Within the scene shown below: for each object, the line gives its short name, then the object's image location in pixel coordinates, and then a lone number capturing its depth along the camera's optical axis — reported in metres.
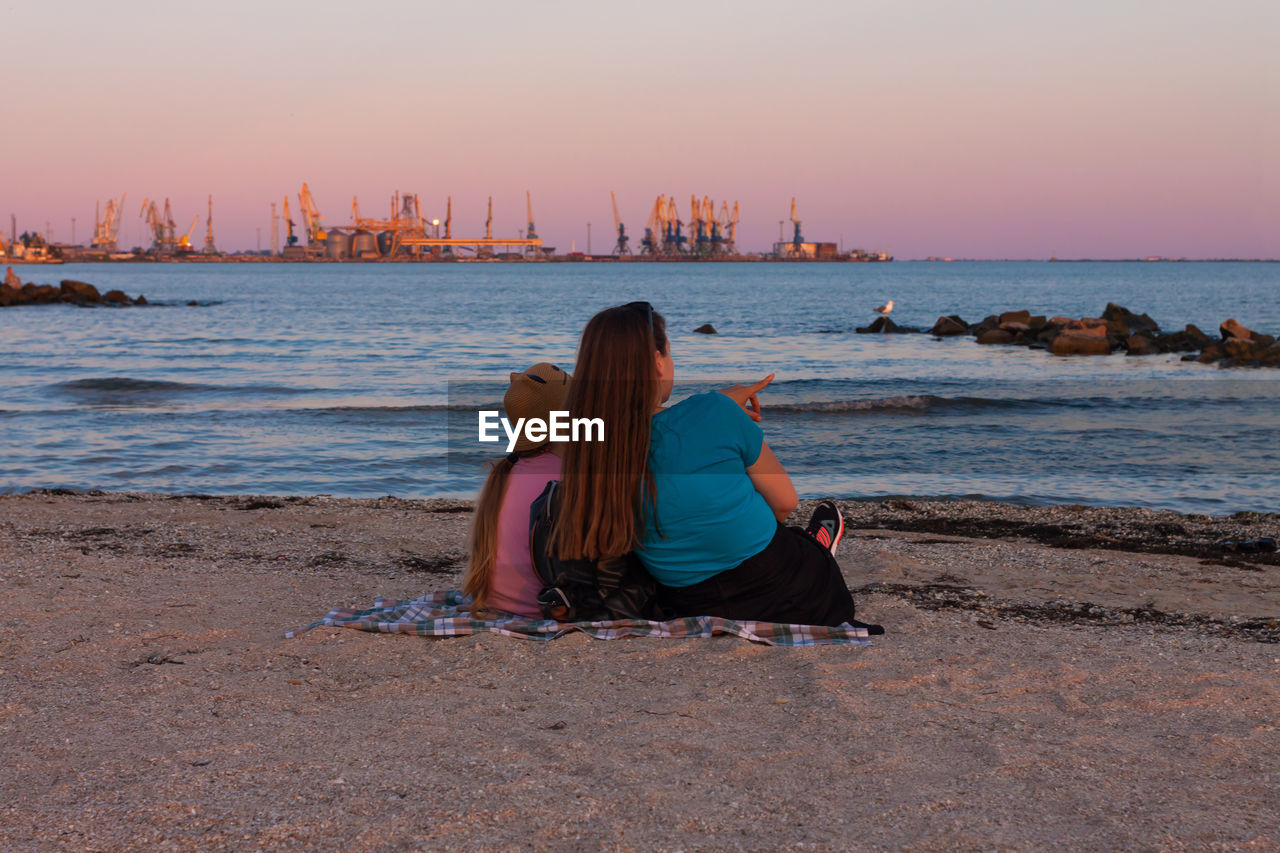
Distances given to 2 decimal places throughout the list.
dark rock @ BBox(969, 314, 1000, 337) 26.83
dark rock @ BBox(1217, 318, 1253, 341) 21.08
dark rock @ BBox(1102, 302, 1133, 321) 26.05
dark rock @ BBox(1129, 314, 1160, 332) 25.44
